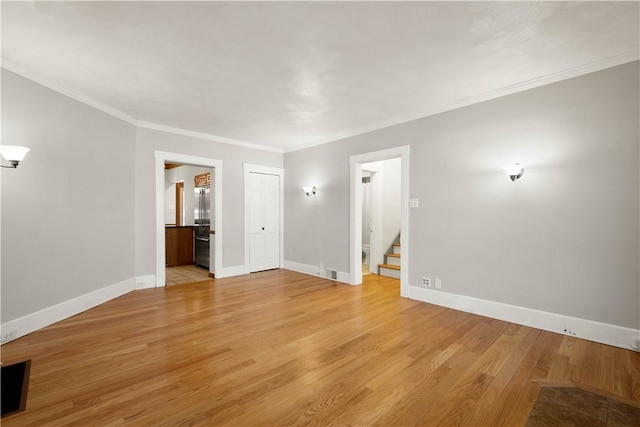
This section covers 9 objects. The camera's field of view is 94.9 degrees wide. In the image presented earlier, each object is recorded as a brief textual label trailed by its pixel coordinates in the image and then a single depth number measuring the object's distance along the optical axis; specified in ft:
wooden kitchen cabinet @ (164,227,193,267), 22.89
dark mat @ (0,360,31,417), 6.18
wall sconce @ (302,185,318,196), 19.29
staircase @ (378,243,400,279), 19.24
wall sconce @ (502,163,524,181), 10.66
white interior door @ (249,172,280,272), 20.08
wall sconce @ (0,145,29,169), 8.58
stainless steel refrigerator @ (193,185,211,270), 22.25
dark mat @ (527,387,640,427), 5.90
